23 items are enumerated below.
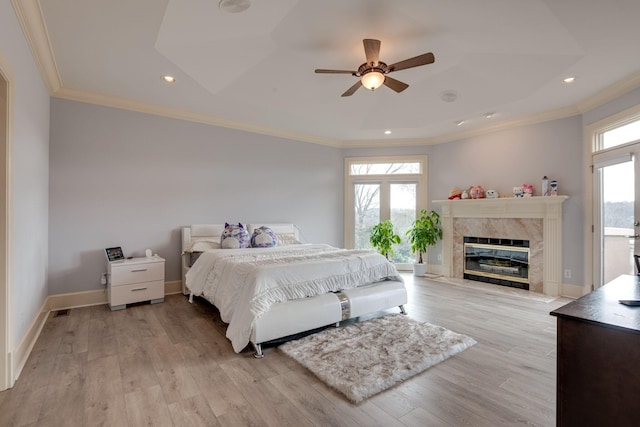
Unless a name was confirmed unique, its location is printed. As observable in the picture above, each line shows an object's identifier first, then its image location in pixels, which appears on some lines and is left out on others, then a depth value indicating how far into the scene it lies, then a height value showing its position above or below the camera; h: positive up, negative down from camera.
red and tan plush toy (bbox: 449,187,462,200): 5.55 +0.34
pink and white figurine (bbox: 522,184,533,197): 4.68 +0.35
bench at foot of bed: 2.53 -0.94
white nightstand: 3.60 -0.85
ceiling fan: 2.53 +1.30
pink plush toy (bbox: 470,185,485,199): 5.24 +0.35
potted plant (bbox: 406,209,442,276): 5.66 -0.42
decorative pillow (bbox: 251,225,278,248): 4.34 -0.38
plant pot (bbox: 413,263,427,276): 5.66 -1.08
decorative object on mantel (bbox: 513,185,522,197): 4.81 +0.34
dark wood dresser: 1.13 -0.61
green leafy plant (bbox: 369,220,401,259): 5.82 -0.50
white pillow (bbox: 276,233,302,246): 5.00 -0.46
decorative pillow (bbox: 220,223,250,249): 4.17 -0.35
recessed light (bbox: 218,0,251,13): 2.24 +1.58
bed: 2.55 -0.76
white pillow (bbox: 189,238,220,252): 4.13 -0.46
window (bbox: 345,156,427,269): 6.16 +0.35
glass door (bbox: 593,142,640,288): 3.46 +0.01
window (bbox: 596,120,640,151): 3.51 +0.96
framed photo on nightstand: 3.82 -0.53
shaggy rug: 2.08 -1.17
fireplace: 4.48 -0.26
